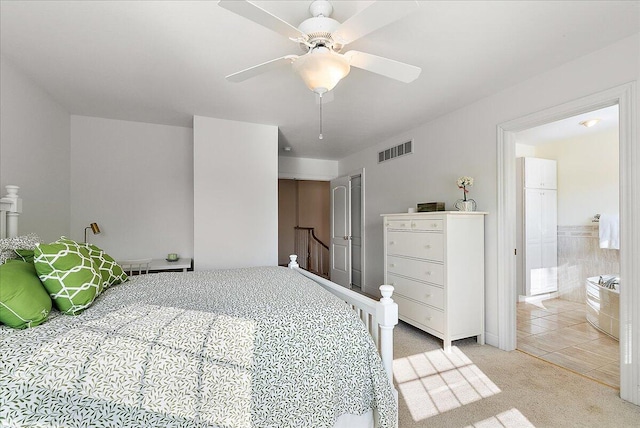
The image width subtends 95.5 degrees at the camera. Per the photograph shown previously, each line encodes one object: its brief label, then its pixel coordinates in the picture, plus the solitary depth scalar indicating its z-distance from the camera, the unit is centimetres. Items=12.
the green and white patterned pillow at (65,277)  144
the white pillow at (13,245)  160
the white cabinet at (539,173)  447
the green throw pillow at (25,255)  165
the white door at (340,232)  543
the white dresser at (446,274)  285
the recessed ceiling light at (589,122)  360
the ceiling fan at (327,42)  137
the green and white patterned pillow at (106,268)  187
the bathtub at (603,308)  309
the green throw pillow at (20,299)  124
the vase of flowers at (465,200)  308
